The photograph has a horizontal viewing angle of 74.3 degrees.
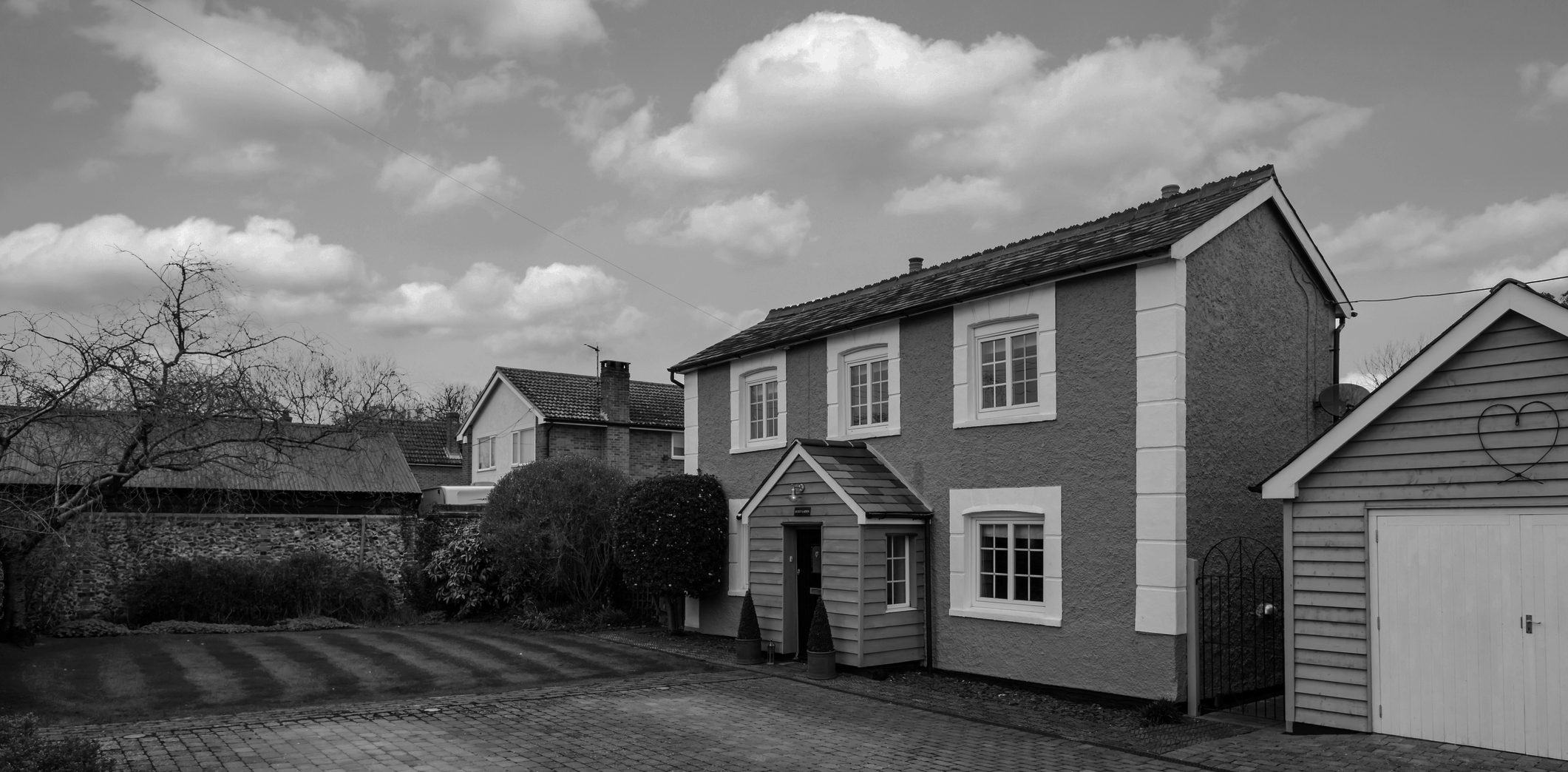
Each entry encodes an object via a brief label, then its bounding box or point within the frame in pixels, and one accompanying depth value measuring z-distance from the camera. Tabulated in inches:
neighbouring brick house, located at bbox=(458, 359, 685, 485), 1214.3
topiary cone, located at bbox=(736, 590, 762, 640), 637.3
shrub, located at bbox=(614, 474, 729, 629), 720.3
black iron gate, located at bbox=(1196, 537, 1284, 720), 488.7
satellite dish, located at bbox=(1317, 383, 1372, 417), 558.3
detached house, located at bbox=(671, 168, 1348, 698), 485.1
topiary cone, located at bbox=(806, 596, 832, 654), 576.1
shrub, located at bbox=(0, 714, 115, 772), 283.9
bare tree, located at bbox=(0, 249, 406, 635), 496.4
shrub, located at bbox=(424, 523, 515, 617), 875.4
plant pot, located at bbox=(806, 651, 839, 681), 574.2
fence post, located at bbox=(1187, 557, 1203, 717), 462.9
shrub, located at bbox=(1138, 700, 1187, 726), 450.9
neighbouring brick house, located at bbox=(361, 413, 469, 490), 1585.9
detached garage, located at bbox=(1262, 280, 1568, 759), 369.7
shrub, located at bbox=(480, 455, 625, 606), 810.2
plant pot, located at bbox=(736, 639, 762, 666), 634.8
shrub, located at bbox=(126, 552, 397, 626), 784.9
